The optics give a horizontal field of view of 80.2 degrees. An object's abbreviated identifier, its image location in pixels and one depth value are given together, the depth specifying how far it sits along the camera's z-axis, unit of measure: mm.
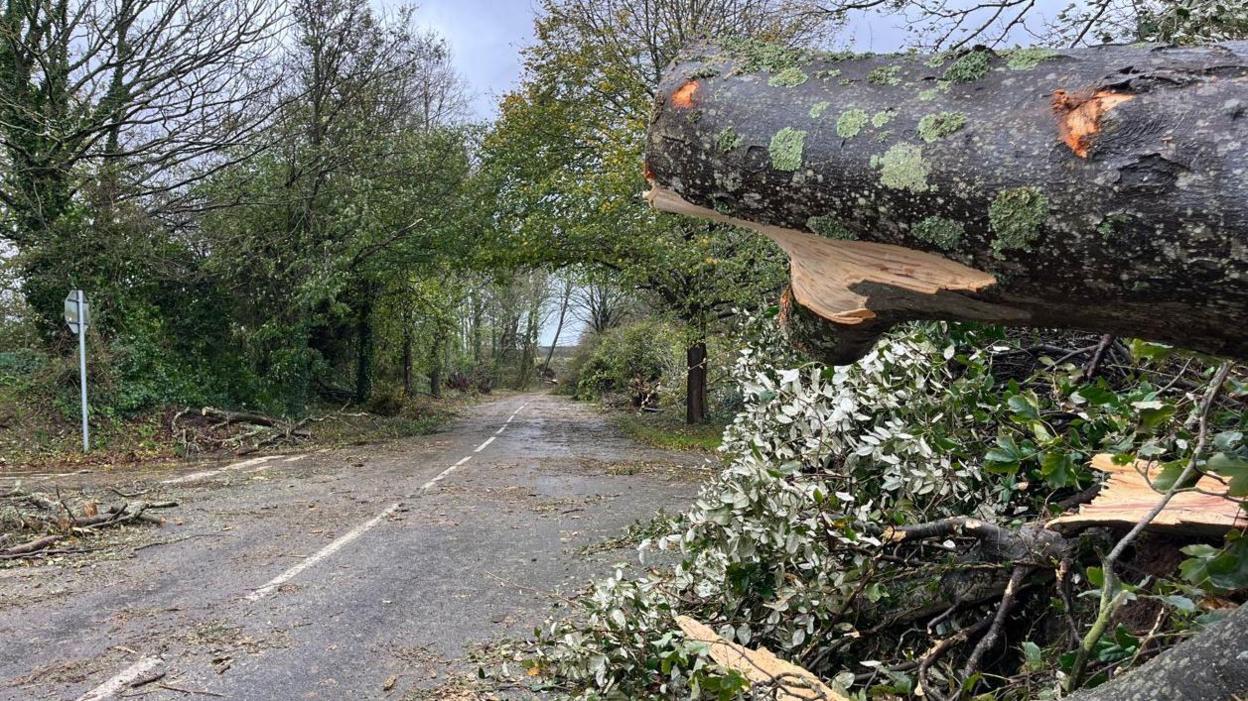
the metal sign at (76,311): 13141
